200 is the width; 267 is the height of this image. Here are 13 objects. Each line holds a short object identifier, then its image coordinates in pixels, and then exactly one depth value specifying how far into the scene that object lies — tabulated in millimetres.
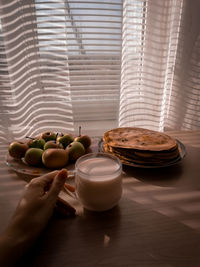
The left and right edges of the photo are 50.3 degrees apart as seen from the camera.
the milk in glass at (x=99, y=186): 540
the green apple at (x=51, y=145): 793
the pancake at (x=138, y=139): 746
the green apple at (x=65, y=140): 879
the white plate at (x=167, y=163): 720
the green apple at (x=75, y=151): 778
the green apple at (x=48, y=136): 894
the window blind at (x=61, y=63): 1191
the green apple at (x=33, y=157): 747
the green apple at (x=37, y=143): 825
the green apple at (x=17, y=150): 788
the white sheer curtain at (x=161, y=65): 1254
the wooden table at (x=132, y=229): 436
